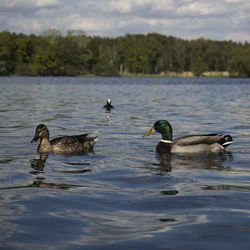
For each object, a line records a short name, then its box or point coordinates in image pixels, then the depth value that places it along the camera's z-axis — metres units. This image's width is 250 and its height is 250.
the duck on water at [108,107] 24.48
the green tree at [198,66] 152.25
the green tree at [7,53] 125.77
